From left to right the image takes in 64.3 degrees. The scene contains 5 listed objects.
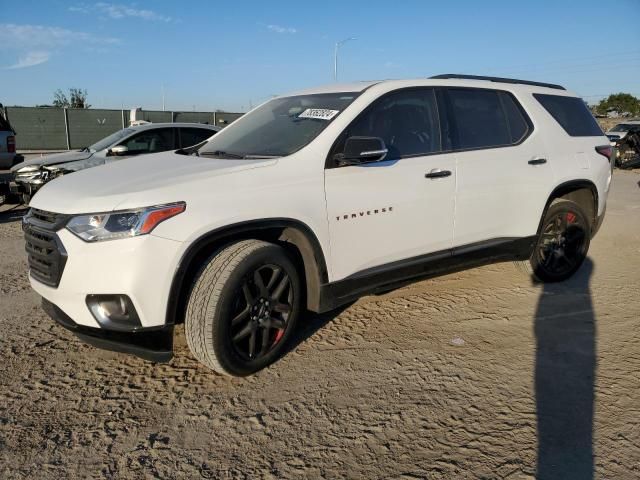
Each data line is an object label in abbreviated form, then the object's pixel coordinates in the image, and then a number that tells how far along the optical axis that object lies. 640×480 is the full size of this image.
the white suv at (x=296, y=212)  2.73
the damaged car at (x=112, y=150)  7.98
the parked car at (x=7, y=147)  10.10
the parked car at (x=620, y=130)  17.61
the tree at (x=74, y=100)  44.69
